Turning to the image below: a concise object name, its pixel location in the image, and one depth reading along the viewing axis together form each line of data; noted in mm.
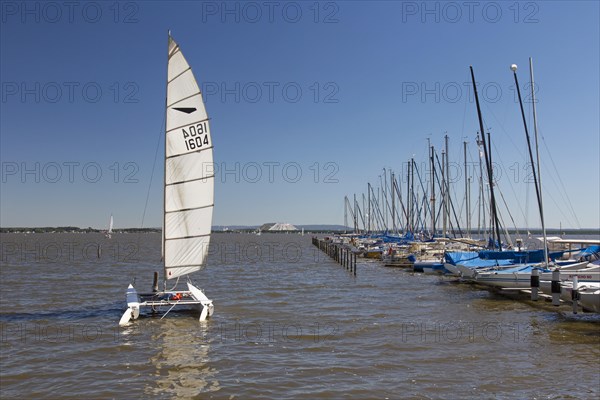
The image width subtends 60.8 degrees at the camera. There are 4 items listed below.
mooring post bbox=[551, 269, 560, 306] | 17531
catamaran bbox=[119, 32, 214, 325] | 17281
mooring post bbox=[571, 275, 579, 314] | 16312
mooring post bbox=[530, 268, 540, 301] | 18906
